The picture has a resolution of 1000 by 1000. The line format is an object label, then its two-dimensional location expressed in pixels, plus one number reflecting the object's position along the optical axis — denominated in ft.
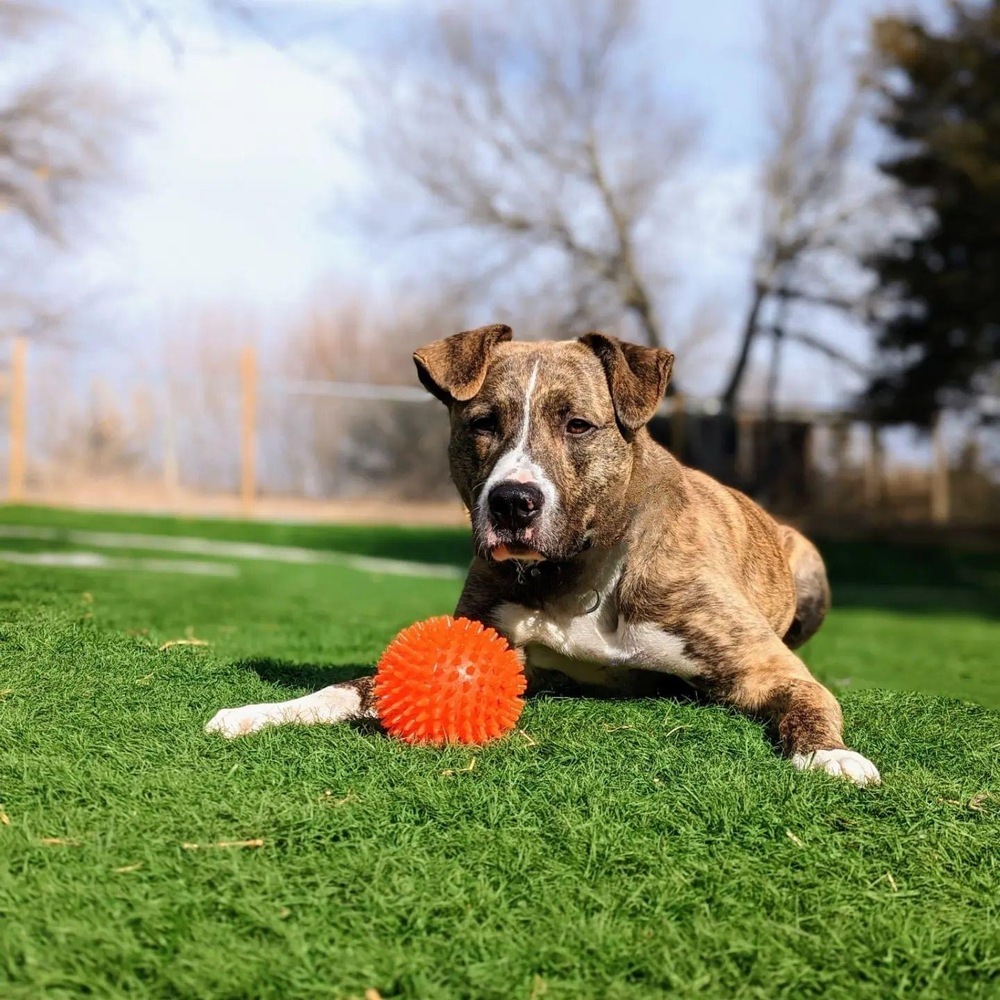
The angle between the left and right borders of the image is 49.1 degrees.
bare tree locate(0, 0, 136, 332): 72.95
